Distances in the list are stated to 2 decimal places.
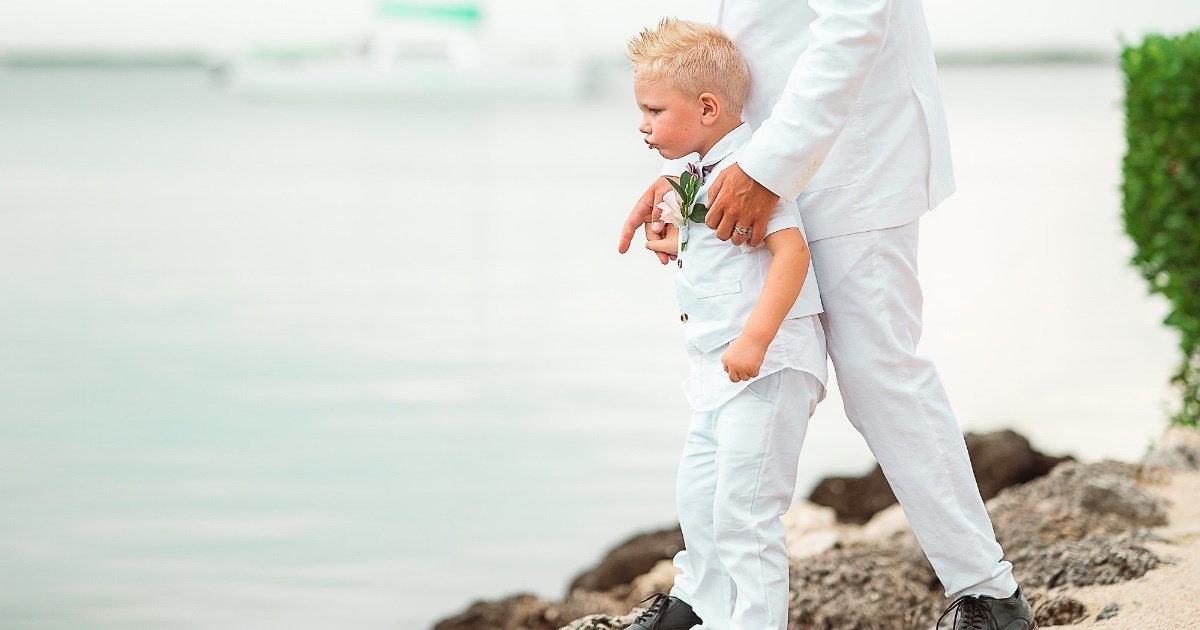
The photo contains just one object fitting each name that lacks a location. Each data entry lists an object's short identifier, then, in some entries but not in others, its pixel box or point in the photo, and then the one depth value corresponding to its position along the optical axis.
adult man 4.87
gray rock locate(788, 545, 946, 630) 6.23
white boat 83.06
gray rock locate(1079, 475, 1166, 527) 7.68
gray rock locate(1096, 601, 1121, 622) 5.72
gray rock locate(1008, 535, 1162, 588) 6.29
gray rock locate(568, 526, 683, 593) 8.47
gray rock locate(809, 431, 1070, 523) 8.98
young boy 4.75
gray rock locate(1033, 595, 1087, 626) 5.93
